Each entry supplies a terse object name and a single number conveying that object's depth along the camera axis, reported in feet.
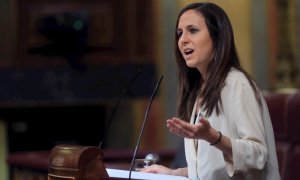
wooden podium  17.90
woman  17.61
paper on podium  18.07
